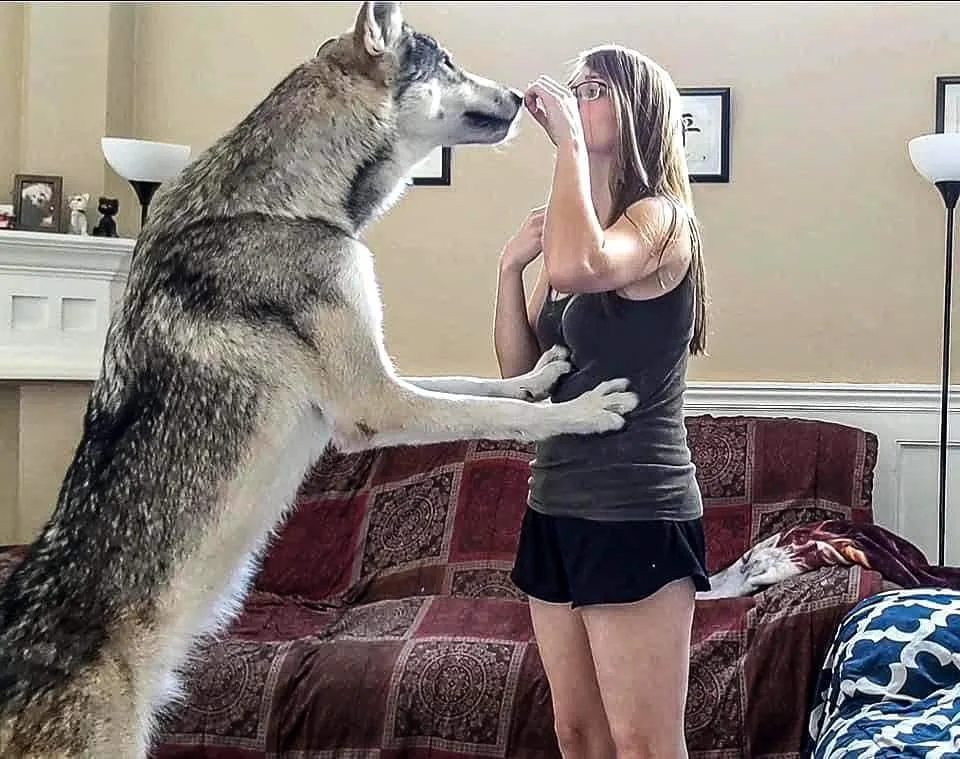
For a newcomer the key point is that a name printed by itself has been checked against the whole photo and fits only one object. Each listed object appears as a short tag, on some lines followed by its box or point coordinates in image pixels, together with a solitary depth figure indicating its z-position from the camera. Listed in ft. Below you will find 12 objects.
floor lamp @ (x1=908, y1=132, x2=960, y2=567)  10.85
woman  5.57
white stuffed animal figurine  13.16
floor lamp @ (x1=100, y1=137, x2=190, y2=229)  12.24
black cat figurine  13.21
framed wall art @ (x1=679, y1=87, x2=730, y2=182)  12.95
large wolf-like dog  5.61
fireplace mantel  12.69
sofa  9.03
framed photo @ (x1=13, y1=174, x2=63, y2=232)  12.97
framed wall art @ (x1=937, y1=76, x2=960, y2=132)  12.37
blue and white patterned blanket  7.22
